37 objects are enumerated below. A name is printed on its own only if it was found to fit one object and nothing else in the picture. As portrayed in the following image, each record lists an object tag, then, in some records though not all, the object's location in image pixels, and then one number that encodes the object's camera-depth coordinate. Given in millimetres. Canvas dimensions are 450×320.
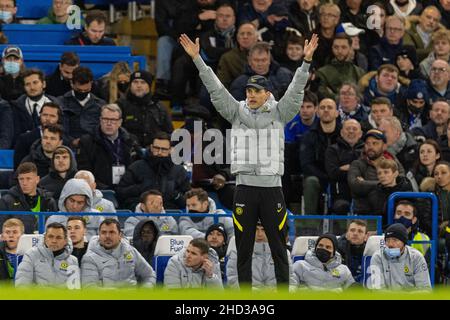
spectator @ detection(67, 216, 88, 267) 18234
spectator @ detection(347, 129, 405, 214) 20750
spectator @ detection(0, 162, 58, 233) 19375
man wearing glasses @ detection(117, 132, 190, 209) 20734
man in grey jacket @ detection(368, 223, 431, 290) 18328
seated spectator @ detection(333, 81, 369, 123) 22547
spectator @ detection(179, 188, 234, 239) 19344
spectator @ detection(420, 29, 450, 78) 24484
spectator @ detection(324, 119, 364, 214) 21484
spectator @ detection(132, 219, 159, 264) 18797
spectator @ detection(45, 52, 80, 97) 22281
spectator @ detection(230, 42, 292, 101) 22453
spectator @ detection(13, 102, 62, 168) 20938
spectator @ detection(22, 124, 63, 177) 20469
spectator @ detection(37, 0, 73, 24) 24047
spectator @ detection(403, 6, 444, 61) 25188
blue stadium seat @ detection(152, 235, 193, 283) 18406
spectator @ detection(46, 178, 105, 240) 19016
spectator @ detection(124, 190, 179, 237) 19031
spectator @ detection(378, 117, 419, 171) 21953
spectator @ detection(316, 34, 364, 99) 23641
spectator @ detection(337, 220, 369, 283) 19156
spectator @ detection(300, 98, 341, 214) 21625
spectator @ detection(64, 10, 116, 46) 23281
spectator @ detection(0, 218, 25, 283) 18156
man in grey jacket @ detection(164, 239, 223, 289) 17859
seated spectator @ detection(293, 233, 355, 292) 18328
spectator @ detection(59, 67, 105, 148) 21703
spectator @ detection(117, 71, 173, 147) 21969
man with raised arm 16266
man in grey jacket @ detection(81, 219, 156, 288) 17953
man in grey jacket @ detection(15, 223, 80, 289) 17453
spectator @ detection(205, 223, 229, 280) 18906
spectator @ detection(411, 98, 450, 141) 22703
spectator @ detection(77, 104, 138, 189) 21047
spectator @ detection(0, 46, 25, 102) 22016
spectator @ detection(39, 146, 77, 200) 19969
